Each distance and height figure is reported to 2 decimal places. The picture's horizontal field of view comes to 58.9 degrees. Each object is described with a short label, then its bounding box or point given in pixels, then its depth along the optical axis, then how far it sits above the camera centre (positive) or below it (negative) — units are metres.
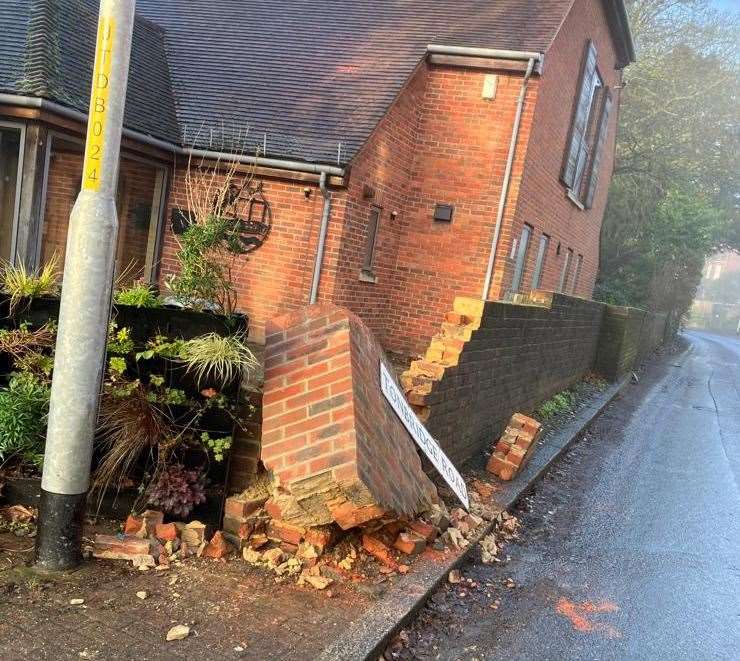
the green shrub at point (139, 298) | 4.10 -0.48
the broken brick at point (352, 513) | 3.39 -1.32
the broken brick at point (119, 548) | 3.47 -1.73
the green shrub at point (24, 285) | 3.89 -0.49
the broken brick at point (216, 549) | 3.59 -1.71
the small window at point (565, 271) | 16.56 +0.45
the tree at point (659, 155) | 25.05 +5.79
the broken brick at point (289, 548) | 3.66 -1.67
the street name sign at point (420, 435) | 4.38 -1.19
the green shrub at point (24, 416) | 3.74 -1.22
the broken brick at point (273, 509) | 3.68 -1.48
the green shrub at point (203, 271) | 4.31 -0.27
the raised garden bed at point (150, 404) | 3.82 -1.03
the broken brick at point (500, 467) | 6.21 -1.77
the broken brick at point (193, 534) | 3.64 -1.68
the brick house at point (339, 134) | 8.32 +1.68
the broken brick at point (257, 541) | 3.67 -1.66
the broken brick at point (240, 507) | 3.70 -1.51
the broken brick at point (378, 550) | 3.80 -1.68
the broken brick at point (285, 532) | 3.65 -1.58
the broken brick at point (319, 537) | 3.62 -1.57
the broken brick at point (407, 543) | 3.94 -1.66
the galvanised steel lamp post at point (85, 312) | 3.08 -0.48
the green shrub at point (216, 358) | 3.81 -0.72
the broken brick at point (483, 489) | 5.61 -1.84
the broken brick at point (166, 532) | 3.64 -1.68
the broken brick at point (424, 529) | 4.10 -1.63
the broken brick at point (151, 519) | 3.68 -1.65
